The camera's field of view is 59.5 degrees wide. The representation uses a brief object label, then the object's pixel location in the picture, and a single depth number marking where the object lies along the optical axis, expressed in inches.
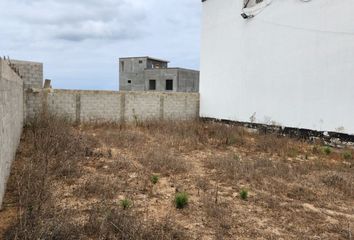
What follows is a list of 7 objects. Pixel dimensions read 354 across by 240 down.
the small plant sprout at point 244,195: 209.6
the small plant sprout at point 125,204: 174.9
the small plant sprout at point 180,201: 188.2
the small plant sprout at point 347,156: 353.7
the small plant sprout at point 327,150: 375.6
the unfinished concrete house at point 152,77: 1117.1
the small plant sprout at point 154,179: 236.4
